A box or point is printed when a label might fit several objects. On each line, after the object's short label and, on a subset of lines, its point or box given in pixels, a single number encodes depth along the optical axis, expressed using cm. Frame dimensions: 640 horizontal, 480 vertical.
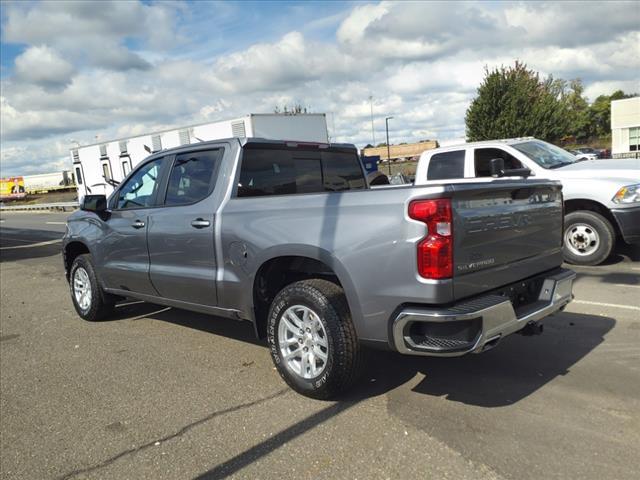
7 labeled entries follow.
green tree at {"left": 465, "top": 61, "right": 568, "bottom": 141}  2841
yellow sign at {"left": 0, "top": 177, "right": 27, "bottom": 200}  5928
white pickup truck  714
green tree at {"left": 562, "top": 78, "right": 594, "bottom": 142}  8131
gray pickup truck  315
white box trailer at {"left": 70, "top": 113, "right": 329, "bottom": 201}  1644
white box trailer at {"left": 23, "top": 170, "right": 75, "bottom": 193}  6906
